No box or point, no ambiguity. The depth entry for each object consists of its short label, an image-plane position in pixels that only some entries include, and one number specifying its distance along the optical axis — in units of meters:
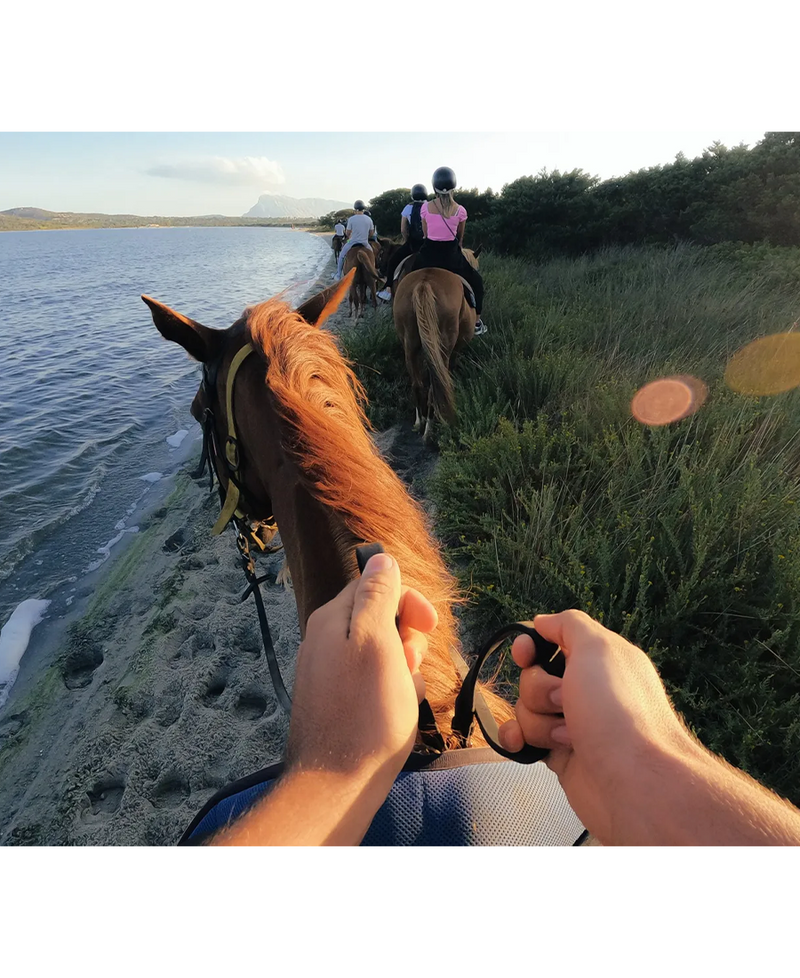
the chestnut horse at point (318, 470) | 1.28
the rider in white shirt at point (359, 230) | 12.58
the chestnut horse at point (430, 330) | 5.07
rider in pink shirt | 5.34
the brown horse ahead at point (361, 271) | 12.36
